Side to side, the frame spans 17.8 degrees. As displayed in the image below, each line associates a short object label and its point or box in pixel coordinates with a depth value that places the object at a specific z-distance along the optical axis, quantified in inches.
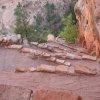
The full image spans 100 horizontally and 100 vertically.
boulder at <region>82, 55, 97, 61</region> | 465.7
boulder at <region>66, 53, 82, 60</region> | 470.4
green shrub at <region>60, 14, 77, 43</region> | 836.0
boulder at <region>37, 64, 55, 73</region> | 309.7
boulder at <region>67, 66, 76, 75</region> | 306.0
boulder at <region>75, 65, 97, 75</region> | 309.6
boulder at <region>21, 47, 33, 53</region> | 484.1
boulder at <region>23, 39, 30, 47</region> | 578.9
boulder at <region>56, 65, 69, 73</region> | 307.7
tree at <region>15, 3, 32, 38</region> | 977.1
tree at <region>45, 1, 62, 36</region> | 1733.5
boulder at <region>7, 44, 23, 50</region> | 501.3
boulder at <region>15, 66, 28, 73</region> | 322.3
